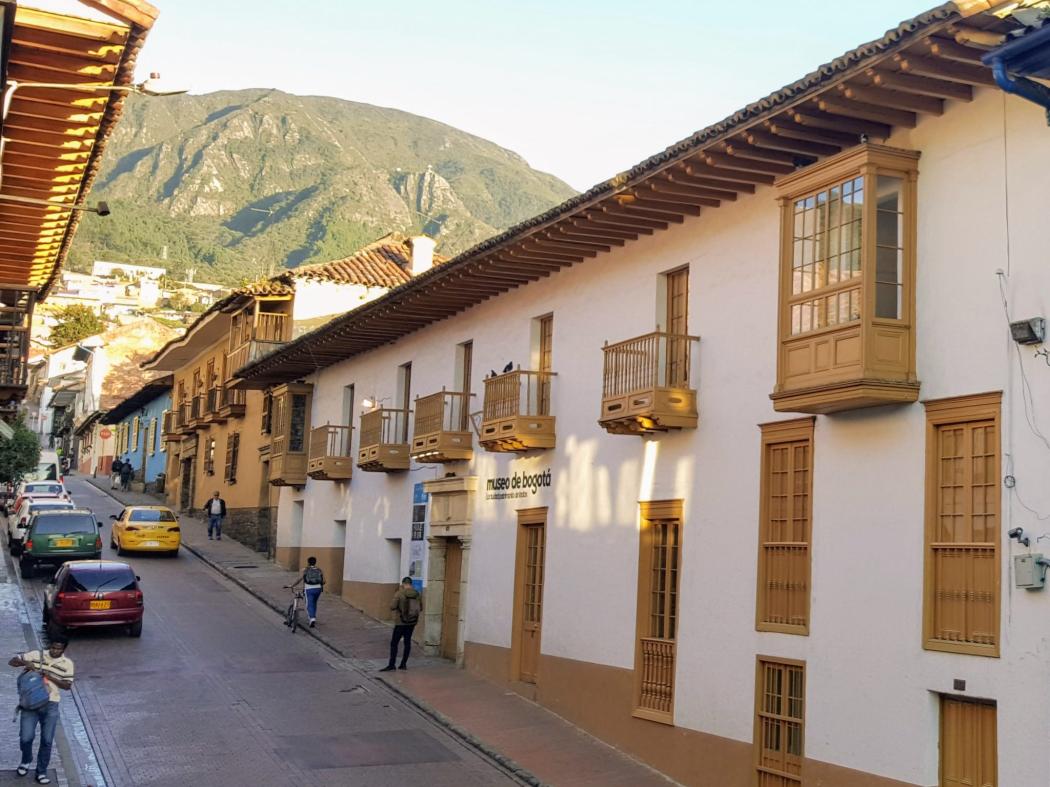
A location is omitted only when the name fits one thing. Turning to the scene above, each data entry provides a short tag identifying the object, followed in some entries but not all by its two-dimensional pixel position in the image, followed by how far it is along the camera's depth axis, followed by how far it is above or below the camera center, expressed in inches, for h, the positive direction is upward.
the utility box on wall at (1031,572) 421.7 -8.8
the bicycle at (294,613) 974.4 -76.0
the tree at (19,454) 1697.8 +65.9
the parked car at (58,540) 1149.1 -32.7
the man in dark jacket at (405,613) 840.3 -62.5
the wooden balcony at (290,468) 1258.0 +45.9
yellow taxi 1359.5 -24.8
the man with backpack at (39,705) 546.6 -87.0
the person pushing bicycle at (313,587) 984.3 -55.8
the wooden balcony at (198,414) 1714.2 +131.7
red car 882.1 -65.3
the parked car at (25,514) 1284.4 -12.1
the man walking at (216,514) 1519.4 -3.7
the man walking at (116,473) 2246.6 +60.7
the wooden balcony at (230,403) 1523.1 +131.9
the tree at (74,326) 3457.2 +495.5
